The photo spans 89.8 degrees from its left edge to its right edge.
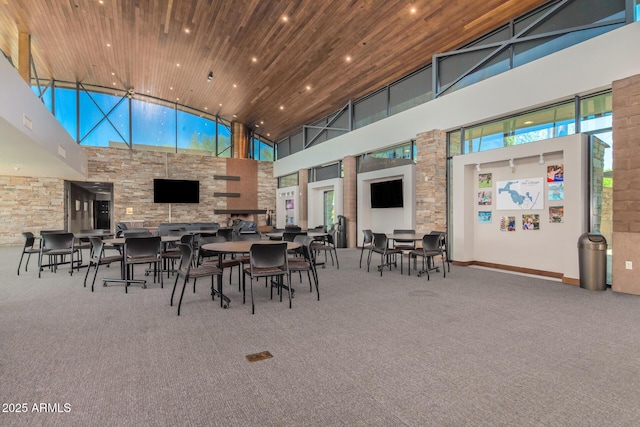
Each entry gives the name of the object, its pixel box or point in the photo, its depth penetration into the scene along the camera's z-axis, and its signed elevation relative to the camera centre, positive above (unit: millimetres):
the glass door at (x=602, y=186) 5168 +449
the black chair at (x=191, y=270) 3897 -705
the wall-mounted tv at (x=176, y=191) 13953 +1070
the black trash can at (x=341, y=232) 11133 -616
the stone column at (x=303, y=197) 14133 +754
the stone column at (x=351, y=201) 11148 +463
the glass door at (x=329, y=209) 12873 +224
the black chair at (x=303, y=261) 4492 -721
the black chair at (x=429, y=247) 5984 -633
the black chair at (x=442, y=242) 6315 -561
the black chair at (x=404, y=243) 6535 -692
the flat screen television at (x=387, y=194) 9188 +606
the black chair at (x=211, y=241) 5214 -454
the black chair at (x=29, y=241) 6719 -552
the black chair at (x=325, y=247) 6539 -672
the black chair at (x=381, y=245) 6371 -632
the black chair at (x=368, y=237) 6989 -501
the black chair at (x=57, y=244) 6289 -577
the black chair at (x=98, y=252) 5277 -646
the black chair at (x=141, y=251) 4973 -577
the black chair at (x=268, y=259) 4004 -575
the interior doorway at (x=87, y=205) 13273 +517
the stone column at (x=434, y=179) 7961 +872
